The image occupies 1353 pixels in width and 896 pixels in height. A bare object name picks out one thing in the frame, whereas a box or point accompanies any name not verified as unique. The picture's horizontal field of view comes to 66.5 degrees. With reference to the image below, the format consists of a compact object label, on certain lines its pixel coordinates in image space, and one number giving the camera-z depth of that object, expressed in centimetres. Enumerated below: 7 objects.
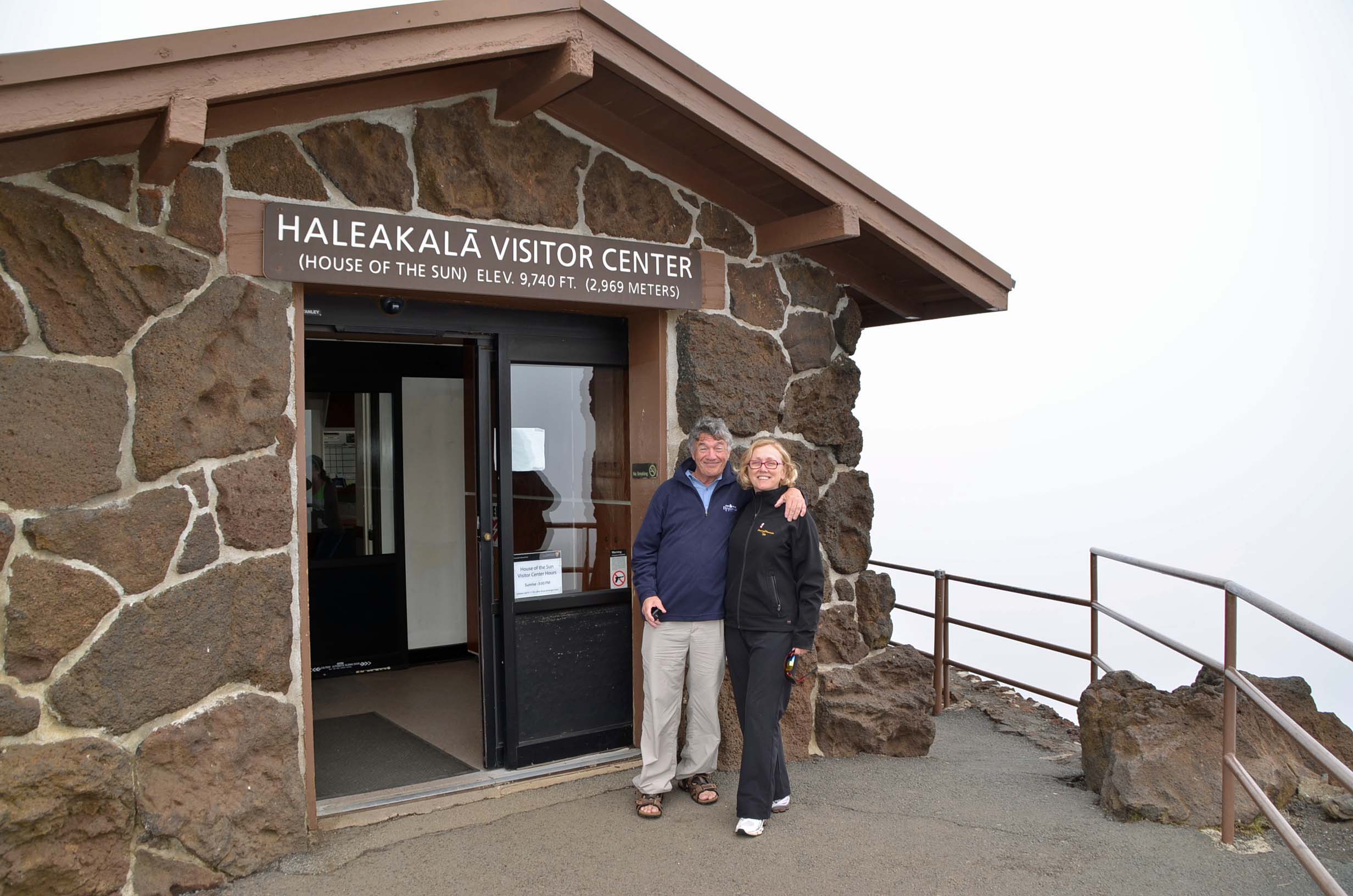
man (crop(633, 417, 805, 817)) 473
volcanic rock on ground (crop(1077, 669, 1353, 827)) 454
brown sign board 423
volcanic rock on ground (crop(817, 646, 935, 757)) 566
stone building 369
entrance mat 507
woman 450
